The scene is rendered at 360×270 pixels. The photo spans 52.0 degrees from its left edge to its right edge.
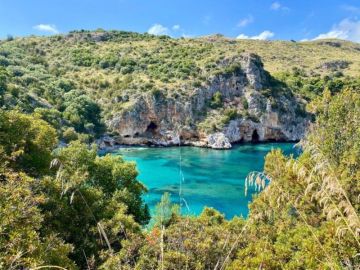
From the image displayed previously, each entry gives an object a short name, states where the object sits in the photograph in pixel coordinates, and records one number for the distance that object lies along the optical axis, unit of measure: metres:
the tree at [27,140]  16.06
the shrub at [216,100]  78.75
